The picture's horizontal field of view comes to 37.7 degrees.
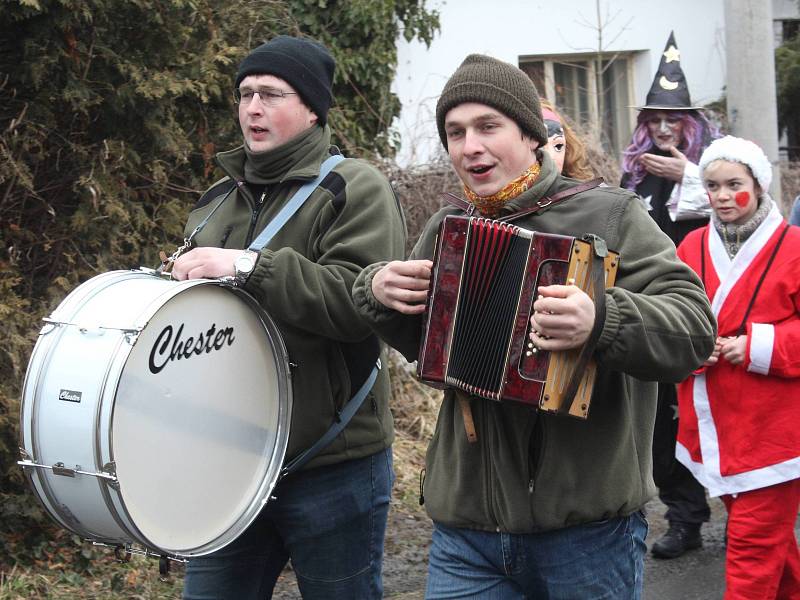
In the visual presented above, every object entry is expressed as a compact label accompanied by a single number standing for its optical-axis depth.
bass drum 2.84
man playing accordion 2.61
